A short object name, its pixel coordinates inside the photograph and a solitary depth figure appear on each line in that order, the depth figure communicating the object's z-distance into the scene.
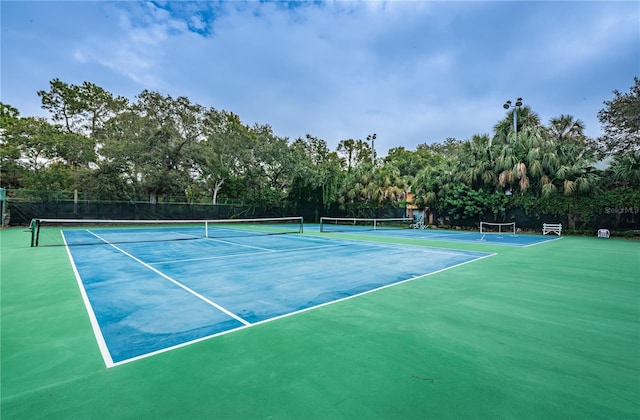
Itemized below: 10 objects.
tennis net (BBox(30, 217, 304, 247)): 12.68
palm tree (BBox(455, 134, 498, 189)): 21.22
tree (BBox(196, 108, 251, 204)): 29.00
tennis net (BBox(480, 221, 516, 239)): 19.17
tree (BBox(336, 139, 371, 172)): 41.28
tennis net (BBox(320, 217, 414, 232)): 24.35
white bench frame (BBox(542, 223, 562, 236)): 18.19
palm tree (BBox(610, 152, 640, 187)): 15.92
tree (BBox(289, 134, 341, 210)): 29.70
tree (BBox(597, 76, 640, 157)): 20.30
